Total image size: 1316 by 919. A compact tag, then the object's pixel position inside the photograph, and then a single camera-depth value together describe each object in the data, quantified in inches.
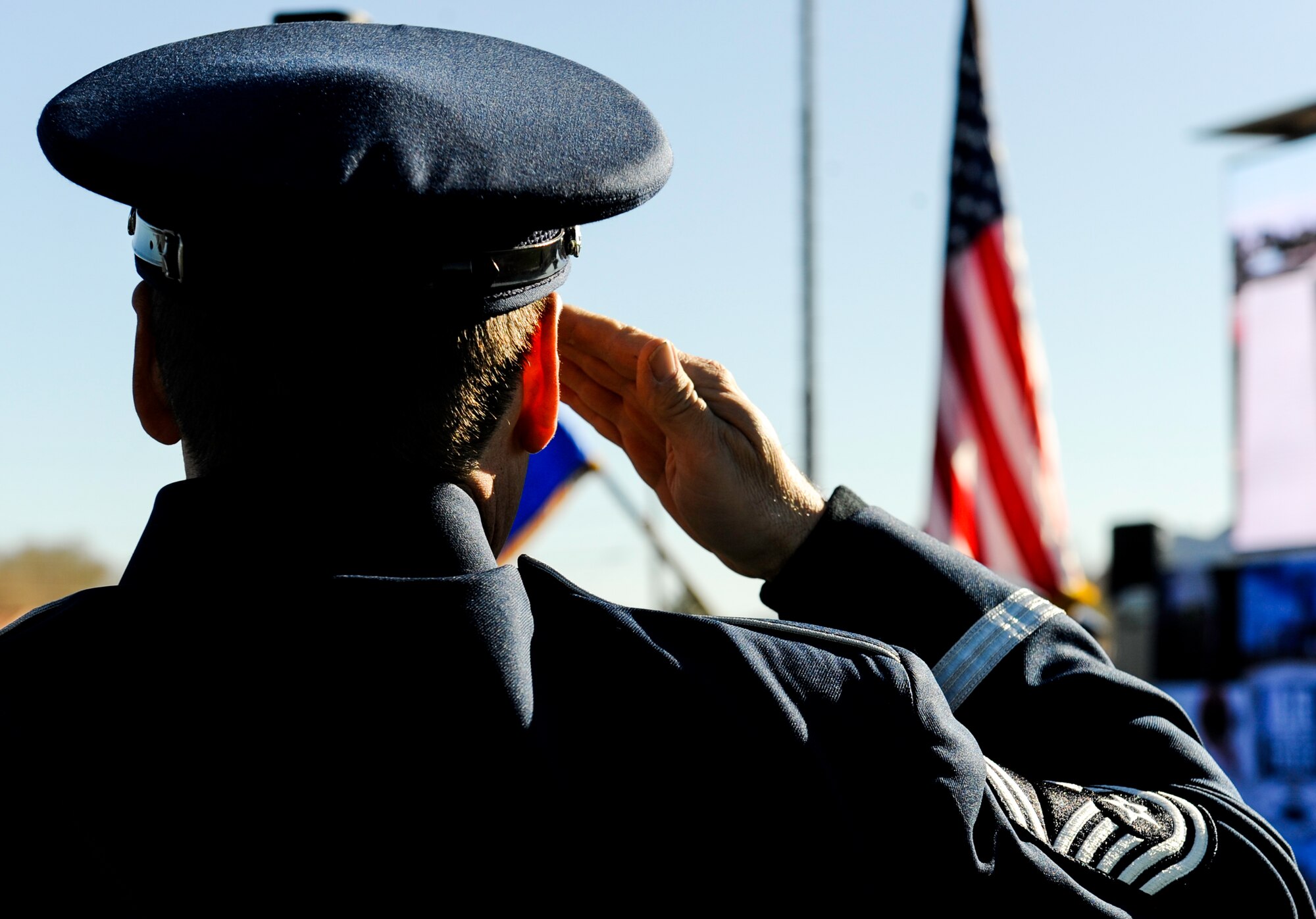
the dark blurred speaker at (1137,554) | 788.0
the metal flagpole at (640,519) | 269.4
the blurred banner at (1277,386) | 500.1
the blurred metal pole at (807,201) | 363.3
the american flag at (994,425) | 334.3
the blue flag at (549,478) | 249.9
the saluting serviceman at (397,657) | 56.7
